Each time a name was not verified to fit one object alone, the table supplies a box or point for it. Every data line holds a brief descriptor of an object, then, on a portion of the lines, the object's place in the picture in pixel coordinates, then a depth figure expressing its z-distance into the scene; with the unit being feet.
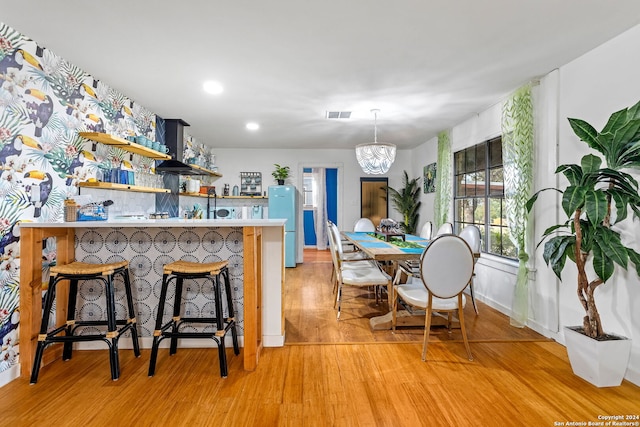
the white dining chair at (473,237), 11.81
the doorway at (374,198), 23.50
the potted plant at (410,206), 21.48
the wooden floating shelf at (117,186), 9.41
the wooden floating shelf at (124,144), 9.35
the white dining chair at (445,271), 8.17
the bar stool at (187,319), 7.41
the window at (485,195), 12.93
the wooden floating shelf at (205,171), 14.98
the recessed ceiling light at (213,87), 10.54
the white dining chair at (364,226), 17.26
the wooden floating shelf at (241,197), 21.47
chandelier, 13.44
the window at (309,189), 29.53
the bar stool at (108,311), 7.23
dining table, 9.54
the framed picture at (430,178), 19.02
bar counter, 8.50
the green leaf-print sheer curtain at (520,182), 10.48
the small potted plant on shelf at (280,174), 21.22
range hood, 14.15
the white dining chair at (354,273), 10.82
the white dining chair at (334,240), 11.87
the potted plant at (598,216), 6.64
